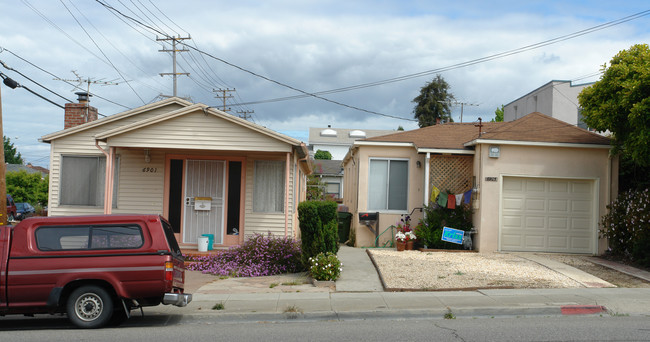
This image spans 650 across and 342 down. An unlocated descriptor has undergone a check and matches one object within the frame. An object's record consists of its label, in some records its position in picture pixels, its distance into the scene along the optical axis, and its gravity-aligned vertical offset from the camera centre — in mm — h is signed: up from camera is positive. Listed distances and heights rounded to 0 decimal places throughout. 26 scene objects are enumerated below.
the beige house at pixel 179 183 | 14586 -85
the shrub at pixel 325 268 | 11012 -1649
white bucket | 14039 -1594
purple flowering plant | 12484 -1769
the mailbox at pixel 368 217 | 16641 -912
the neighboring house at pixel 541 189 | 14891 +113
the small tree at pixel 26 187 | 38906 -926
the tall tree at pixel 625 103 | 12016 +2175
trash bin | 18484 -1339
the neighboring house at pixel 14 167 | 56856 +718
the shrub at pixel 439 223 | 15352 -945
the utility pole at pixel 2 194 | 12391 -475
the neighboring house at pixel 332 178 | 39250 +506
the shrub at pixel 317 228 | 11672 -909
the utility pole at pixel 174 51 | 31156 +7413
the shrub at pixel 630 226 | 12781 -733
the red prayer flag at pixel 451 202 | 15709 -345
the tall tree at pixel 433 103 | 47956 +7543
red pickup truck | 7465 -1226
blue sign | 15023 -1229
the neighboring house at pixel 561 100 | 29859 +5111
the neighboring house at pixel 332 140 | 60188 +5030
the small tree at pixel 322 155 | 56594 +3067
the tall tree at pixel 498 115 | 47762 +6712
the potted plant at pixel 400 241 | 15203 -1461
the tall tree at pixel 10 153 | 69875 +2584
